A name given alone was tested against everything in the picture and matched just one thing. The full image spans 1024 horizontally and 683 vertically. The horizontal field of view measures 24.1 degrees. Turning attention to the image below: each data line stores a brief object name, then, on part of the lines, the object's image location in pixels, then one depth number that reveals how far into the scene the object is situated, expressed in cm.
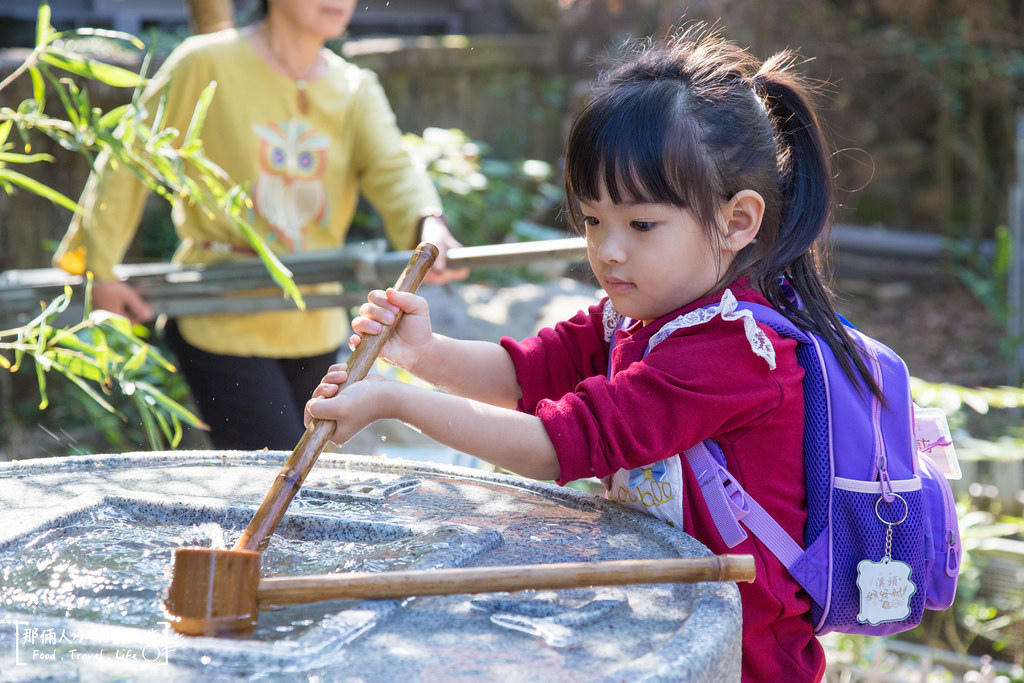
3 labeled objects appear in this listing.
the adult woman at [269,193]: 276
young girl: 199
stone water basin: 177
